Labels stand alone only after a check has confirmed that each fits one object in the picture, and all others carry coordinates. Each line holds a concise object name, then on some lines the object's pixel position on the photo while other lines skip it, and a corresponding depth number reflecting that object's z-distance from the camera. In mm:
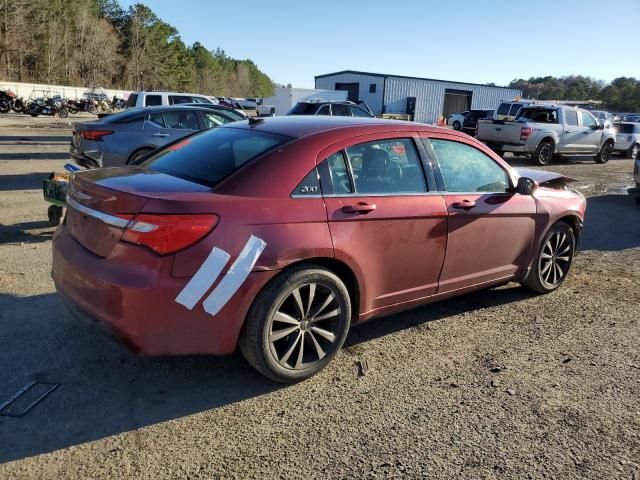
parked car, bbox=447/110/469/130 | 35219
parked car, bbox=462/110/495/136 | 29797
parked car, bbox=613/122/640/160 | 22453
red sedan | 2828
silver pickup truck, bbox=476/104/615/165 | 16844
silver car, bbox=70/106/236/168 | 9070
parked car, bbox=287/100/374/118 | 15188
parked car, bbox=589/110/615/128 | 19669
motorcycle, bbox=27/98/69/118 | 32625
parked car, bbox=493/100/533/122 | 19444
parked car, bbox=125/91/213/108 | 15734
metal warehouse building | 49031
